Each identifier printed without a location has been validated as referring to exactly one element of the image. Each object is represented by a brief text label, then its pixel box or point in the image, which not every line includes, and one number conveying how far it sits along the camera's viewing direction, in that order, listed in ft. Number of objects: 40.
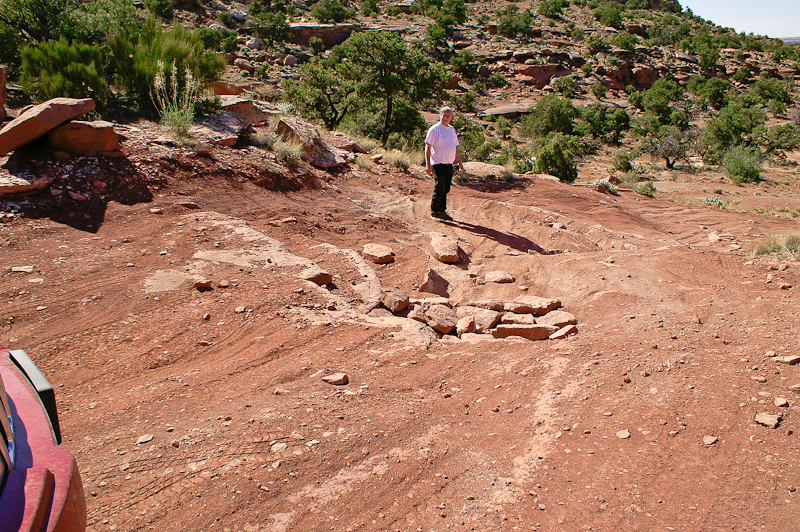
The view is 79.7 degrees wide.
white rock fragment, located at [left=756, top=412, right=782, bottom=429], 8.12
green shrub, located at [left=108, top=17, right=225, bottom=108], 26.08
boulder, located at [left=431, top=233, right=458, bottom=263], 19.92
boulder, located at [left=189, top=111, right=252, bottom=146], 24.74
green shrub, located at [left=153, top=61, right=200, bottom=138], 23.09
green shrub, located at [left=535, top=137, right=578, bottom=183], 43.86
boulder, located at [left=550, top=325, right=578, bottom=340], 13.20
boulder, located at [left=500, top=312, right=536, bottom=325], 13.93
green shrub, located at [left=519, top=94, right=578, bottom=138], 89.86
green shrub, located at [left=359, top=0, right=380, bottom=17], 149.89
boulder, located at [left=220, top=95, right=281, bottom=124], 29.94
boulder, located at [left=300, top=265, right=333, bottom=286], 15.17
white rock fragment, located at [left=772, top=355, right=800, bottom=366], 9.80
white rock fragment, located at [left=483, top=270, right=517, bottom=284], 18.03
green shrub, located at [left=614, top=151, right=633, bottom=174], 63.00
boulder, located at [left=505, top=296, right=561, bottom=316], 14.71
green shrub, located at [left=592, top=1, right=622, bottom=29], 158.51
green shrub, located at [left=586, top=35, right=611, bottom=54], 142.20
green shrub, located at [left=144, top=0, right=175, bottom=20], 105.45
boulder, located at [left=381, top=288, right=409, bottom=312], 14.64
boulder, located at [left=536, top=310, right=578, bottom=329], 13.79
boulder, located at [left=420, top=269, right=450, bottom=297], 16.83
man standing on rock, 23.09
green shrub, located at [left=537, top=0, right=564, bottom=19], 162.20
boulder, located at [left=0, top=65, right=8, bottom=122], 20.35
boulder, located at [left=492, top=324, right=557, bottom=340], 13.44
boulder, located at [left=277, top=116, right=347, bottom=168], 28.99
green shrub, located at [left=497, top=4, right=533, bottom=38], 144.36
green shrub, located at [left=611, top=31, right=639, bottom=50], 142.20
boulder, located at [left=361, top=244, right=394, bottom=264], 18.56
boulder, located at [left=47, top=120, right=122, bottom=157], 18.80
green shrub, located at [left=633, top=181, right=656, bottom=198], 39.17
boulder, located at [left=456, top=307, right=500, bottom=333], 13.89
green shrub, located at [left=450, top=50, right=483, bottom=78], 127.34
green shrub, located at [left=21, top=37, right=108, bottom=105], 23.02
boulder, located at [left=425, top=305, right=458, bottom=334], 13.76
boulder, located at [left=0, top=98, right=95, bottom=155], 17.40
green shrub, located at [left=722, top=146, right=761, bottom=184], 56.70
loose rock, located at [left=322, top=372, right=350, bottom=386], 10.44
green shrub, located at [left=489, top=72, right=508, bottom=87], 125.26
